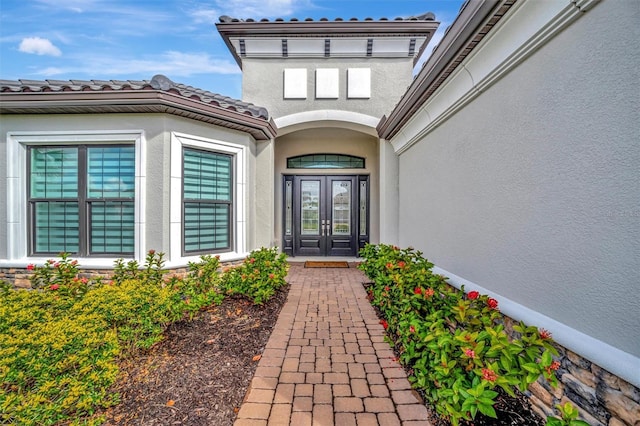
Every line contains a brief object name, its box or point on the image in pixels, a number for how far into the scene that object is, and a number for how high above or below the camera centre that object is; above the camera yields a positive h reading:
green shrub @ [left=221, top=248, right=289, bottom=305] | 4.44 -1.11
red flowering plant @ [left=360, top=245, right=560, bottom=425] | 1.63 -0.96
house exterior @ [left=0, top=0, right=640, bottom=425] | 1.73 +0.68
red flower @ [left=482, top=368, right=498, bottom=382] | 1.62 -0.96
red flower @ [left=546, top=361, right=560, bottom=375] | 1.61 -0.90
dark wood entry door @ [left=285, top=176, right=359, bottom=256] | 8.66 -0.10
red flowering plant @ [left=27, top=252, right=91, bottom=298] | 3.78 -0.99
